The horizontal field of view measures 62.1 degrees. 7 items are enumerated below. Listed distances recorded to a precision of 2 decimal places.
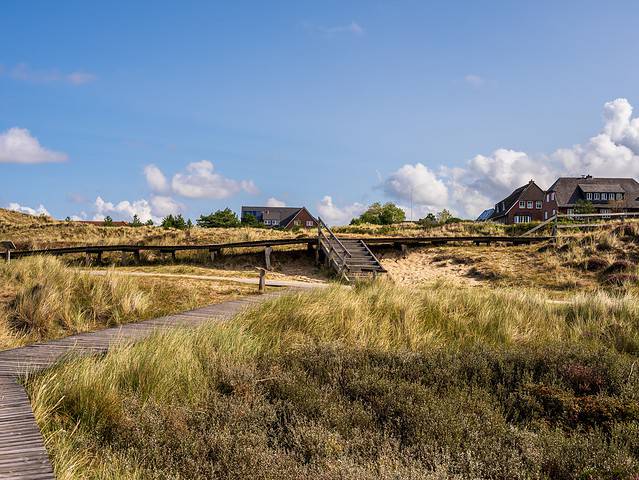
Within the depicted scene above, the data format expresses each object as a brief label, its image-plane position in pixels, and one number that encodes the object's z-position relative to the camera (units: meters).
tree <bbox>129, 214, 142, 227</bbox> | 57.60
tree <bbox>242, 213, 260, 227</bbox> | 67.44
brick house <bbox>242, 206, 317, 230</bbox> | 92.06
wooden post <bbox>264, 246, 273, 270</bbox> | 24.12
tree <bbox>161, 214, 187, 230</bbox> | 52.87
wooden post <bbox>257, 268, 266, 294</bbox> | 15.27
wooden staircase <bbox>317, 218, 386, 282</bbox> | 20.84
